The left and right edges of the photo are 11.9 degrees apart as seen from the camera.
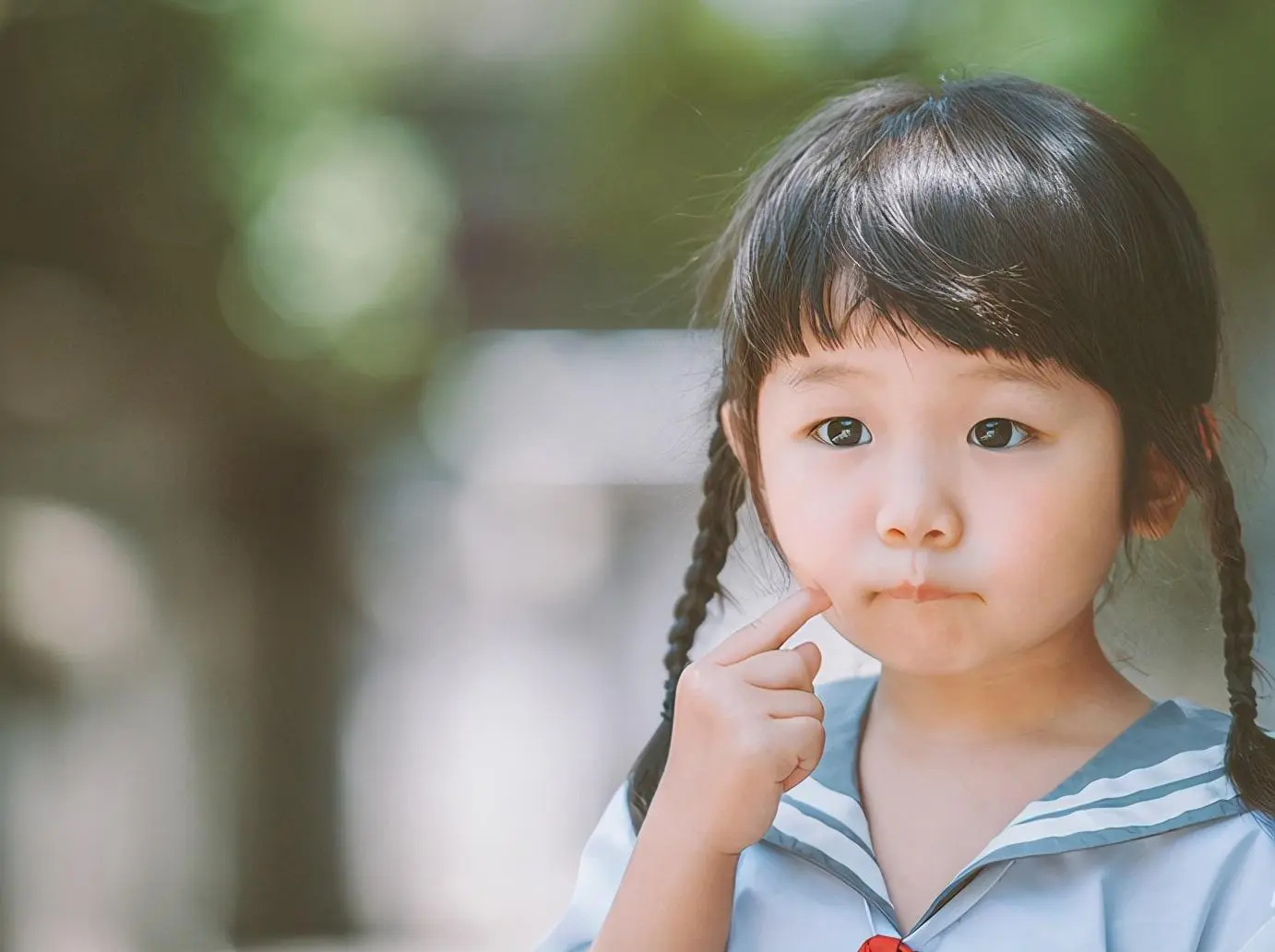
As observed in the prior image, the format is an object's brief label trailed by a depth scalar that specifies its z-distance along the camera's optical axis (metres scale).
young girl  1.87
